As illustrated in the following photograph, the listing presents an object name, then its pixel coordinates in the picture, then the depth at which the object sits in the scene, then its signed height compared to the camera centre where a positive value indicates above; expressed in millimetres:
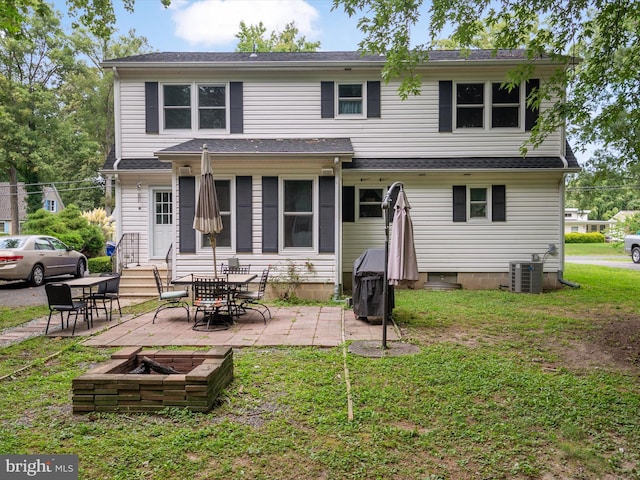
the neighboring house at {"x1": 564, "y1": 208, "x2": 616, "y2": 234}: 58500 +979
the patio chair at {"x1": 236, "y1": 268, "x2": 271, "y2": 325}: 8219 -1272
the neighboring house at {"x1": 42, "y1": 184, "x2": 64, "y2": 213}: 40972 +3093
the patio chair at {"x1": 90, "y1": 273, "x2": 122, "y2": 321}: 8211 -1222
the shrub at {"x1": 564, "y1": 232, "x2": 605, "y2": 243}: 41000 -752
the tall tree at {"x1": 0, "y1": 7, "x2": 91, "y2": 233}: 27547 +8821
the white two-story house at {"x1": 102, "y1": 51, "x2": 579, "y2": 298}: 12453 +2673
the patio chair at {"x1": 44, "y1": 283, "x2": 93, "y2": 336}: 7227 -1160
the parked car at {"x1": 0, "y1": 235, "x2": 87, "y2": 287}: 12719 -900
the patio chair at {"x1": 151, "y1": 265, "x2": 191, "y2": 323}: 8164 -1258
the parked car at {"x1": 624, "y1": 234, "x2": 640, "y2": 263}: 21312 -825
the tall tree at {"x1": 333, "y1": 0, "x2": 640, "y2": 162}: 6453 +3145
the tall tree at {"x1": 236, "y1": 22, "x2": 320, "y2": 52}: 26328 +12100
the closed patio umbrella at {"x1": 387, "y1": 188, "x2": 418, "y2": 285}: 6480 -307
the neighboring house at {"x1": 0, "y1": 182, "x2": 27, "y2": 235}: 39281 +2084
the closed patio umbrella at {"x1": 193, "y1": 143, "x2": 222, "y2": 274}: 8125 +399
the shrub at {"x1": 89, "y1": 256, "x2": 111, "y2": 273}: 17391 -1432
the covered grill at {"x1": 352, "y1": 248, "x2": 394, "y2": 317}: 7879 -1106
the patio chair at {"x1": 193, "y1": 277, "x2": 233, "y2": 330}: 7605 -1205
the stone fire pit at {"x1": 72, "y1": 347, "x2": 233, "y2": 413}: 4004 -1524
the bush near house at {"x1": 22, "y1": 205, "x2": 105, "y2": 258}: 19734 +39
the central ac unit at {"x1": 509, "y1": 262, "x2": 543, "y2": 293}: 11930 -1310
